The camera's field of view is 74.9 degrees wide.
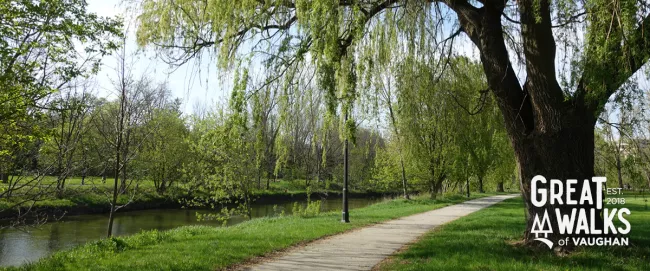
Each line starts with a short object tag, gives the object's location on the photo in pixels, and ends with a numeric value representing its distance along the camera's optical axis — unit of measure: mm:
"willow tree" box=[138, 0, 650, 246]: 5590
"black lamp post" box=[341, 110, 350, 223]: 12559
